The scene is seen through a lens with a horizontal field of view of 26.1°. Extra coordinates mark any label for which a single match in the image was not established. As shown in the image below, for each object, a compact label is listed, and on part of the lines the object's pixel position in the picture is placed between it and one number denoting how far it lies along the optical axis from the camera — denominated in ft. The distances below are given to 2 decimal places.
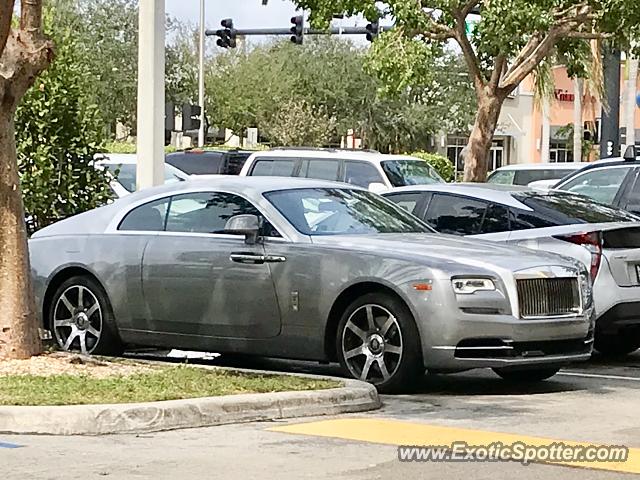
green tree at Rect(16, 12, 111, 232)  49.01
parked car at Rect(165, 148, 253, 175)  81.82
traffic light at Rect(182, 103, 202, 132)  95.25
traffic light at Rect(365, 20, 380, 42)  107.34
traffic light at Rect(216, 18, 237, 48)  131.23
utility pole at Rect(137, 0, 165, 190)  46.26
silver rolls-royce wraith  33.88
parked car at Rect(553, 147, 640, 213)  48.93
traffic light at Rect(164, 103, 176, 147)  87.04
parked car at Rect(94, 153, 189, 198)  64.90
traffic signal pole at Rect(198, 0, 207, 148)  166.09
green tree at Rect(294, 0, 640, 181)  70.18
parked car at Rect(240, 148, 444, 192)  70.13
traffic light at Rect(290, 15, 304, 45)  122.93
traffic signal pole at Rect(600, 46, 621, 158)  96.42
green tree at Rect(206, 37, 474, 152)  211.82
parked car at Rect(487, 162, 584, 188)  90.23
